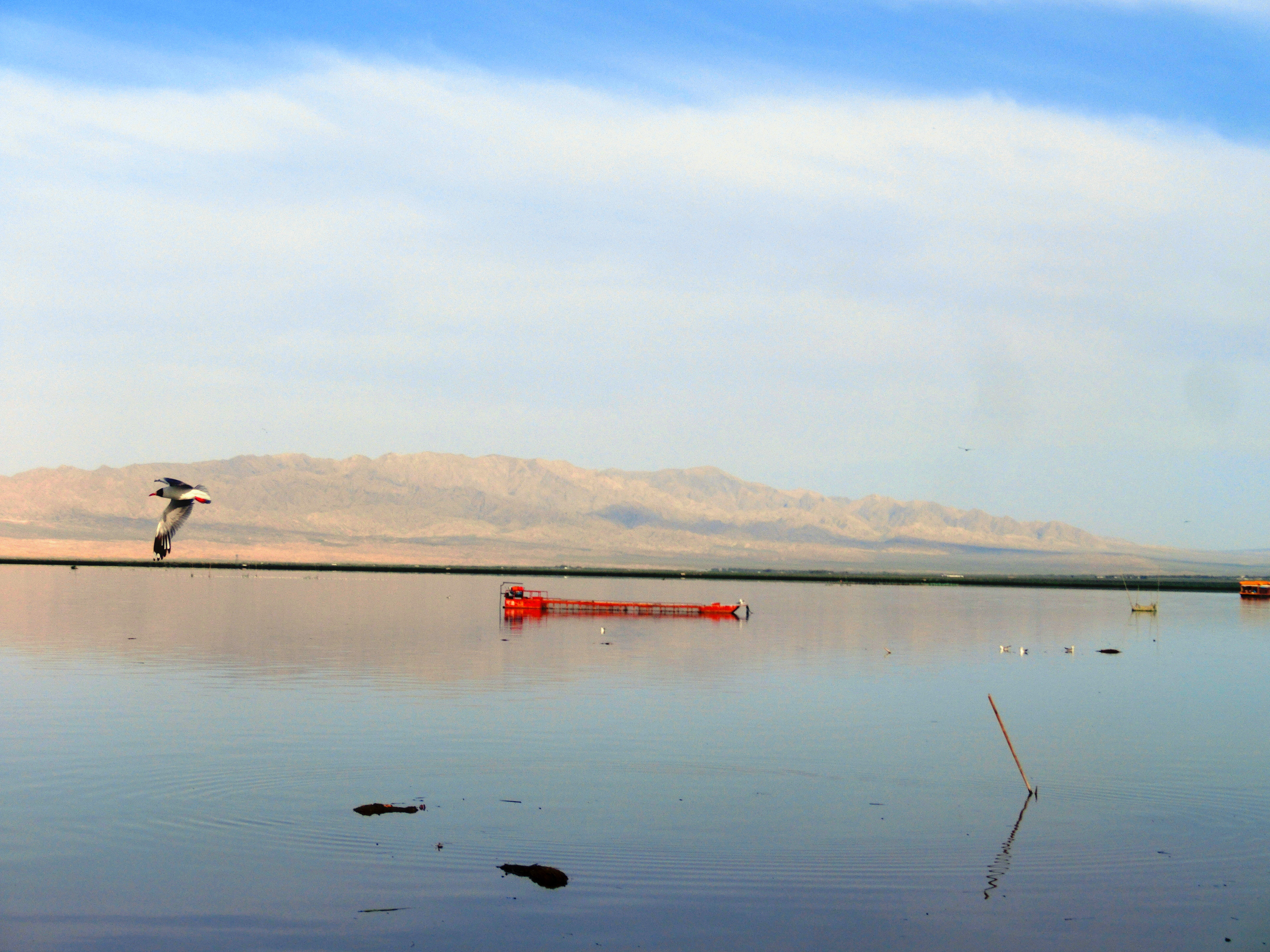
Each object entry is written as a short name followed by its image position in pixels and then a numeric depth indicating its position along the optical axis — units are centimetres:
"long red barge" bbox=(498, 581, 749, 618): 11619
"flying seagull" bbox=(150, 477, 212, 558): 2525
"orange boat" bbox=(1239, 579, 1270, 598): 19600
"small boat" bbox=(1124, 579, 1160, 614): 13288
